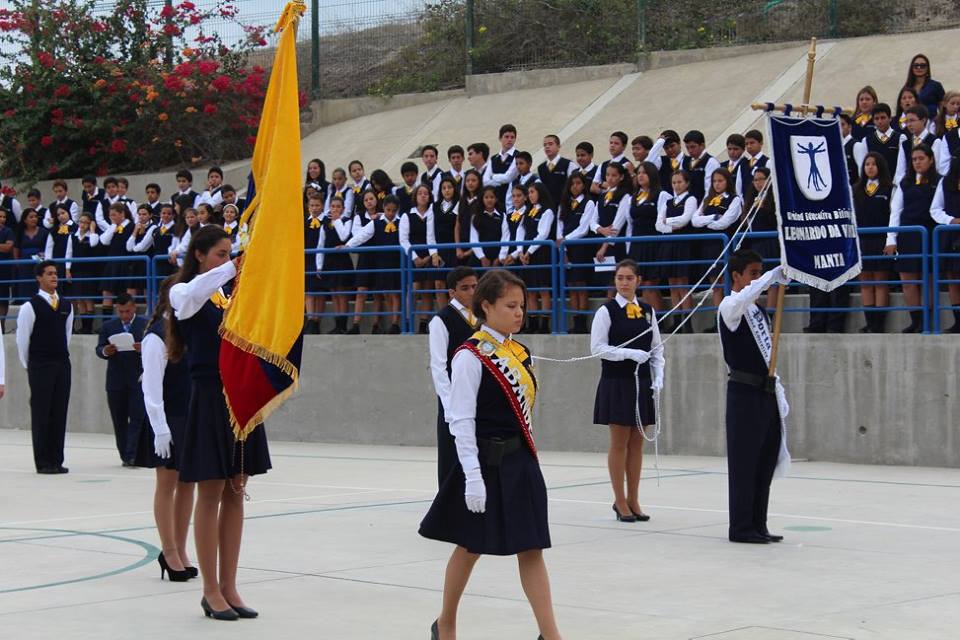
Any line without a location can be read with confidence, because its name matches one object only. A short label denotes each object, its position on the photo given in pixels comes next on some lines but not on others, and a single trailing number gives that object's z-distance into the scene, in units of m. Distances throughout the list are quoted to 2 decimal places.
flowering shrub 25.86
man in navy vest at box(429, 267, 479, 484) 8.83
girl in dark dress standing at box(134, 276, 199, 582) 8.12
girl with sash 6.01
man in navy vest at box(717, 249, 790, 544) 9.27
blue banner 9.42
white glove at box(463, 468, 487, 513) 5.97
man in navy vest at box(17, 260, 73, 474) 14.45
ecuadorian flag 7.02
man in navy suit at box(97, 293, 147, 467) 15.06
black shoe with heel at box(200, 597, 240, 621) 7.05
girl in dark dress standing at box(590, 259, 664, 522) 10.23
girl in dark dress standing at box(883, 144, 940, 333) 13.52
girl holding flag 7.09
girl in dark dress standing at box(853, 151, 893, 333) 13.82
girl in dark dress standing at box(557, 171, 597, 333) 15.70
